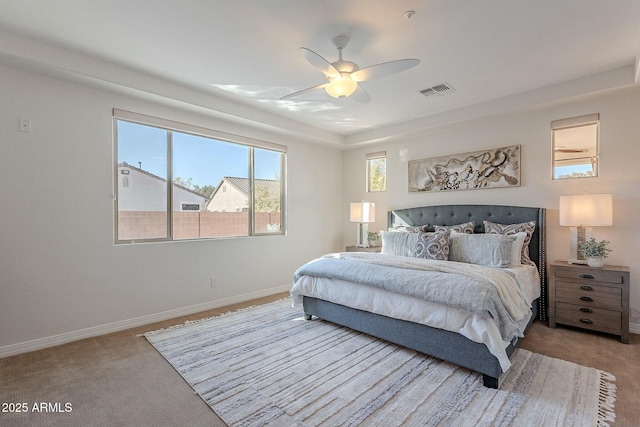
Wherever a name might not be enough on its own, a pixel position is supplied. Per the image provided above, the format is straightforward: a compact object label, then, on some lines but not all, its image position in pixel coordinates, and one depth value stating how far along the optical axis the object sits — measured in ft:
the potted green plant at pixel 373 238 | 16.57
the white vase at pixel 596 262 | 10.08
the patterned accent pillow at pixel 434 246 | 11.49
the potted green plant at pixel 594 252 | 10.11
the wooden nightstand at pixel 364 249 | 15.57
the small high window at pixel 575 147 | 11.16
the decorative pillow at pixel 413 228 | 14.21
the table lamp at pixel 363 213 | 16.33
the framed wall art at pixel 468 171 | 12.81
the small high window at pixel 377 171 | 17.44
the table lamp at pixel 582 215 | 9.98
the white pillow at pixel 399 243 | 12.46
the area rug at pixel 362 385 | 6.15
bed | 7.20
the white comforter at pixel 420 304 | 7.04
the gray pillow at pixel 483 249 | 10.53
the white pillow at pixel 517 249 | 10.77
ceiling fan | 7.29
